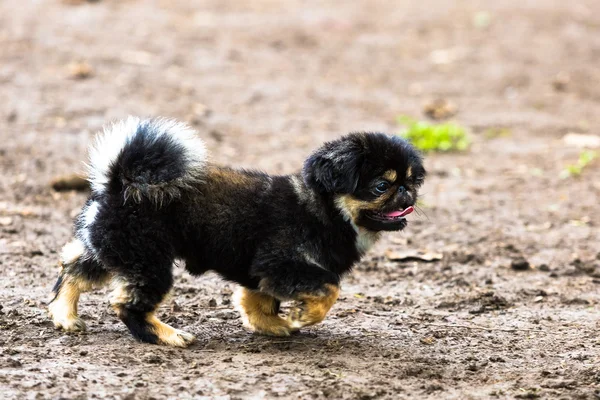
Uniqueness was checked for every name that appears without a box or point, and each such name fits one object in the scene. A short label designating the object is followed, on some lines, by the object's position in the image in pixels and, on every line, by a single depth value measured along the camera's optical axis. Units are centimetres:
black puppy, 574
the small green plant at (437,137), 1192
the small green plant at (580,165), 1102
